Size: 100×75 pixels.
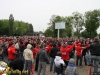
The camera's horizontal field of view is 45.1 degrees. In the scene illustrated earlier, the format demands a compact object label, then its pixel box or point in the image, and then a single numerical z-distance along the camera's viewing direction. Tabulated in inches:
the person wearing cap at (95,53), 232.6
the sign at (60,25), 895.9
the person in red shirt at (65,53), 276.2
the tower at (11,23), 2428.9
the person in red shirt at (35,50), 335.4
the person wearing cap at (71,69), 176.7
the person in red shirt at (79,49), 334.9
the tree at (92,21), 1640.2
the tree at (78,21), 1601.5
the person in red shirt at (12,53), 294.0
